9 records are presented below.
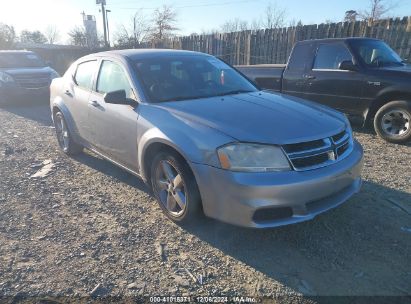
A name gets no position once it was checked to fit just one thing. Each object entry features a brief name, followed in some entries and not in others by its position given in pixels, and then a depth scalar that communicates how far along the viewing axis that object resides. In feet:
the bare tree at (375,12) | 87.43
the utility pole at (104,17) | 117.58
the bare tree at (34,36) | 202.49
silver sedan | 9.52
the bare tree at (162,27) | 138.92
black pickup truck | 19.99
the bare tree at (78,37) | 158.61
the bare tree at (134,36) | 126.87
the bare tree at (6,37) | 115.94
